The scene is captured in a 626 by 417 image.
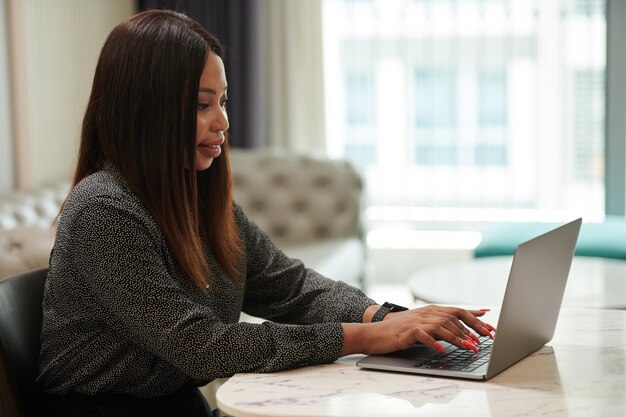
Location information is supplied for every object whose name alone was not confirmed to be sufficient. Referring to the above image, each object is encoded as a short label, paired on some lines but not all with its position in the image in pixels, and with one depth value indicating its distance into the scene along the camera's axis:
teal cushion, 4.87
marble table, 1.91
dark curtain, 6.39
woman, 2.11
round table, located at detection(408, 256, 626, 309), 3.46
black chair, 2.21
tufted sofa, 5.31
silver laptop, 2.01
